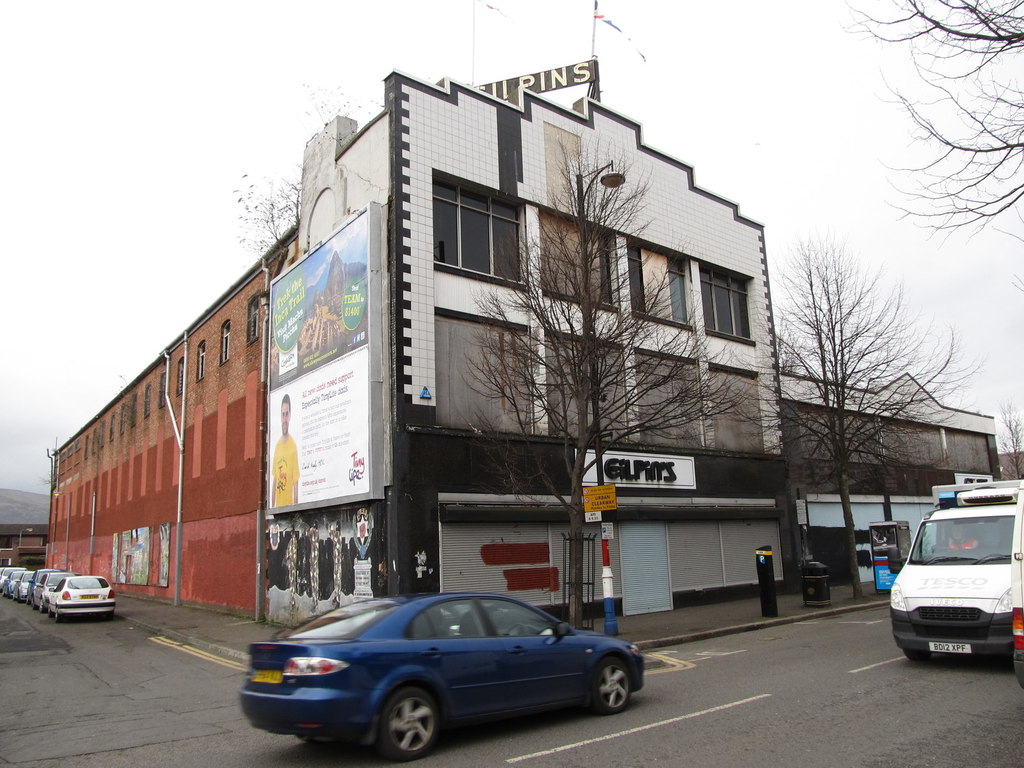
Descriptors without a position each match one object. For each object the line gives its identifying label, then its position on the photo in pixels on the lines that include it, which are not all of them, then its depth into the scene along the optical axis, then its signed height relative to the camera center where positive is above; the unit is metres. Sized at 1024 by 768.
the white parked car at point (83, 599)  23.94 -1.61
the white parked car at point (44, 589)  27.59 -1.50
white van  9.00 -0.80
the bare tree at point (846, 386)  20.02 +3.39
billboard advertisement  15.97 +3.70
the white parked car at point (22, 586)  35.72 -1.75
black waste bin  18.66 -1.61
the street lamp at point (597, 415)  13.89 +2.05
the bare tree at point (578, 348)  14.38 +3.47
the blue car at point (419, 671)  6.16 -1.18
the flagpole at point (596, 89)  24.16 +13.49
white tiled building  15.66 +4.50
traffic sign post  13.86 +0.29
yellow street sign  13.95 +0.51
